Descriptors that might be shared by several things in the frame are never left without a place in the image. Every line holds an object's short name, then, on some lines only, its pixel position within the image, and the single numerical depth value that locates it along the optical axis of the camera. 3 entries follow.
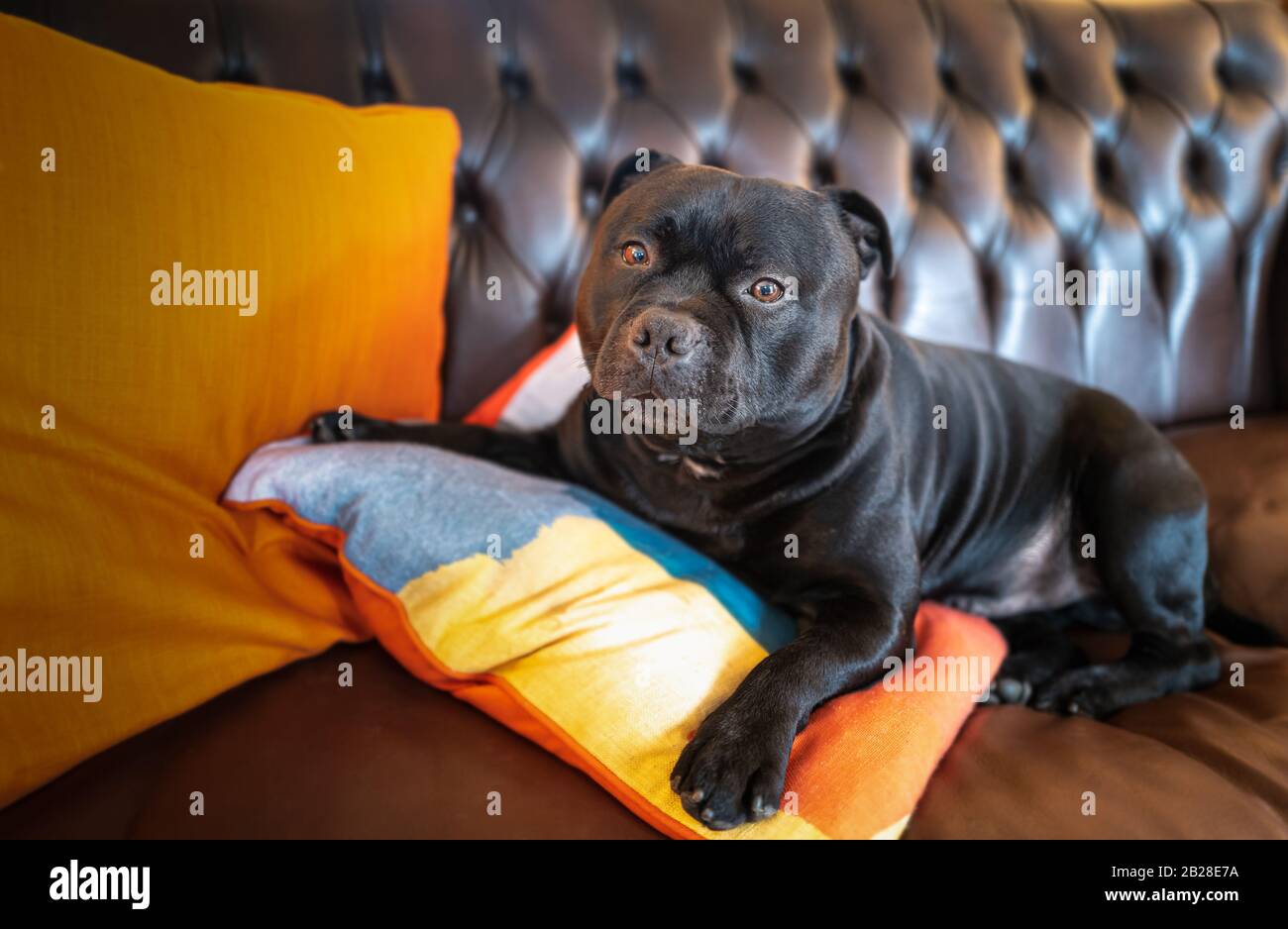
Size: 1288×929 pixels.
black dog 0.53
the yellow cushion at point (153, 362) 0.47
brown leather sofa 0.48
